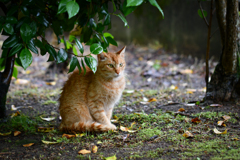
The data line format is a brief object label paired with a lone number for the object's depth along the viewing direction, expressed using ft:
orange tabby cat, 17.20
